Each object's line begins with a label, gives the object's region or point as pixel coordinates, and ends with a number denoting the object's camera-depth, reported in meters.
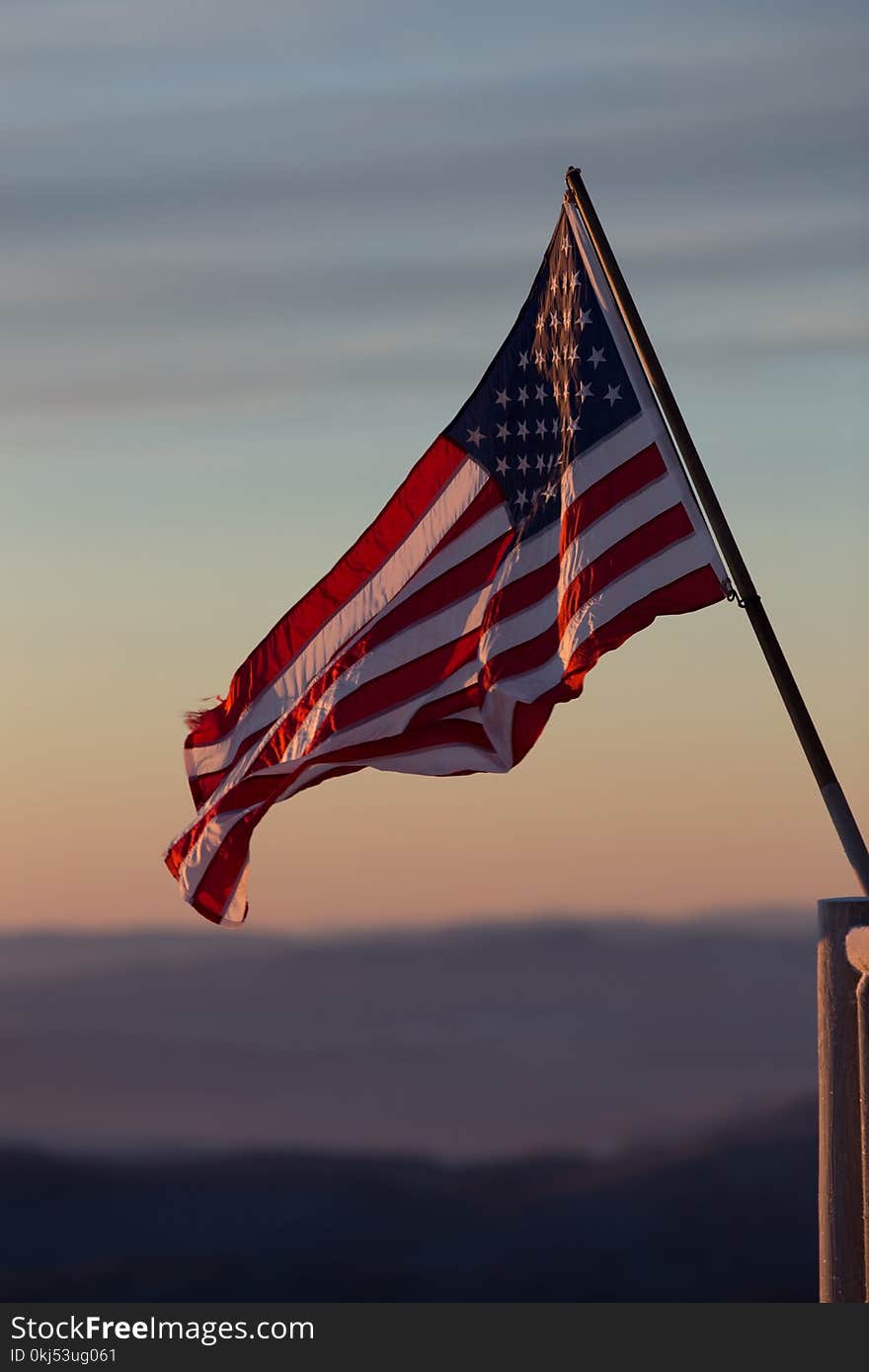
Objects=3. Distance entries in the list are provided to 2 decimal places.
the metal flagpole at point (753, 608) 17.23
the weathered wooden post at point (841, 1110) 17.34
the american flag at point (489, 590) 18.06
